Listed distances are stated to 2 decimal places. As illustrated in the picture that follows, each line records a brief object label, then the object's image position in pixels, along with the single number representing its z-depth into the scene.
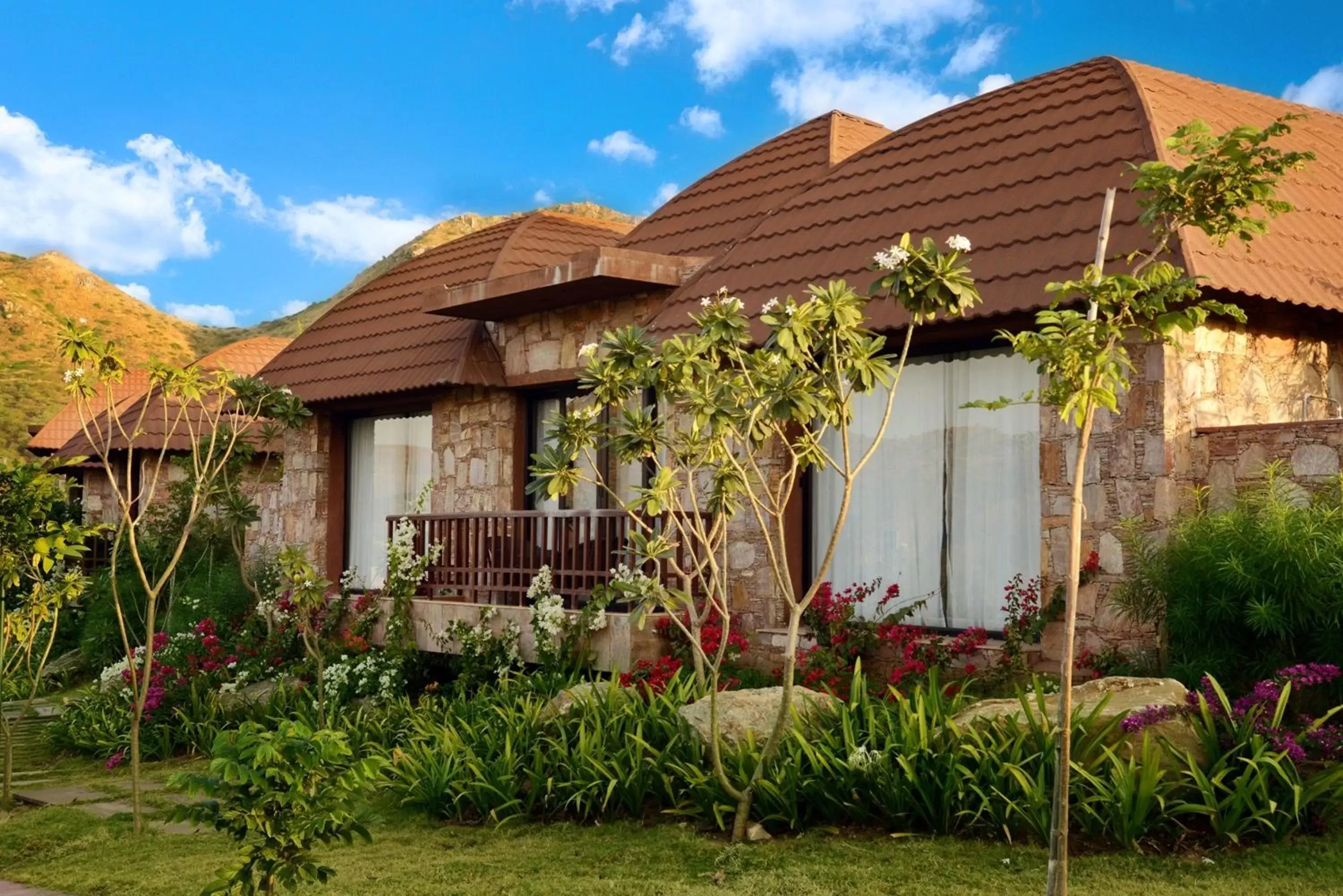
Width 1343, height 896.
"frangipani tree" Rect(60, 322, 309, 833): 9.03
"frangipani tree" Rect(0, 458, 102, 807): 9.95
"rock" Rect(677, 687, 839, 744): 7.94
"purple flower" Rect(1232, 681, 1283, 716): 6.78
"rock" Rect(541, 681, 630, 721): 8.91
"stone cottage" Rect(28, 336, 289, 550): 17.62
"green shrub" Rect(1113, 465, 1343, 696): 7.22
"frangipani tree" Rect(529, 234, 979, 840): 6.79
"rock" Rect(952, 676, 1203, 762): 6.76
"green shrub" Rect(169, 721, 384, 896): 5.44
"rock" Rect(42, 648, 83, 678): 17.58
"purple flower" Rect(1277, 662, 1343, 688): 6.84
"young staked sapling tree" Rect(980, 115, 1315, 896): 5.14
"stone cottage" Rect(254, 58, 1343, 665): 8.83
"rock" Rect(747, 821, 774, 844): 7.09
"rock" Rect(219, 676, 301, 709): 12.63
